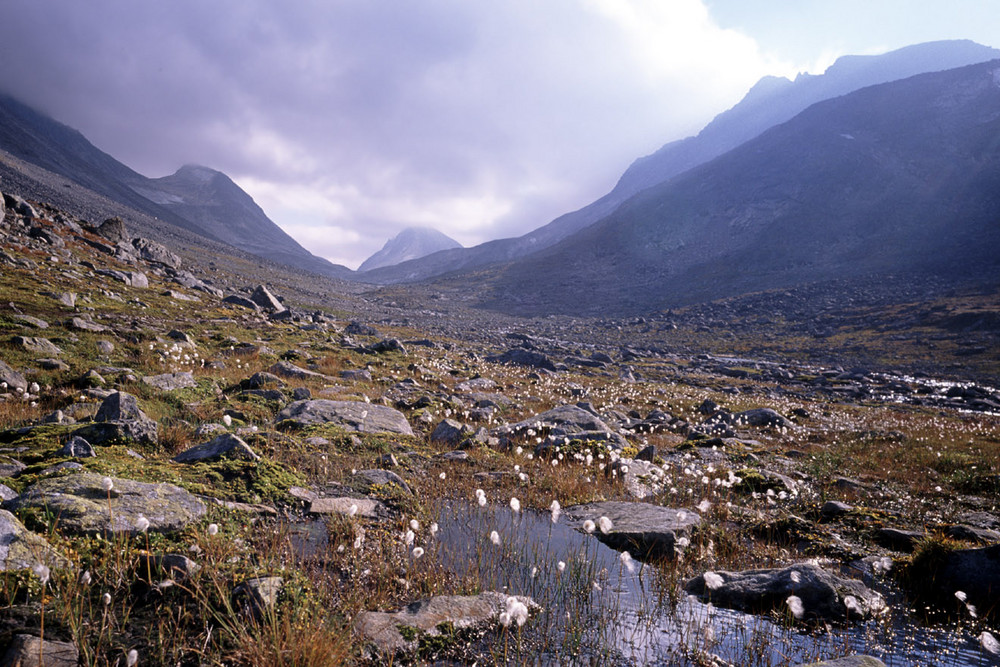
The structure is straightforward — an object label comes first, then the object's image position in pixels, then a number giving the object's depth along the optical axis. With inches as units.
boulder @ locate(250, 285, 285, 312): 1439.5
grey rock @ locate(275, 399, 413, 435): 386.6
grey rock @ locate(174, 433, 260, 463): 245.6
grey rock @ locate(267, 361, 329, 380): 591.2
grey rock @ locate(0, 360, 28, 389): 338.0
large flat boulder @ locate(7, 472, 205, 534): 151.8
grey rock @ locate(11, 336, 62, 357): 423.4
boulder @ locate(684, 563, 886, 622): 177.2
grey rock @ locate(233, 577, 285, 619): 128.4
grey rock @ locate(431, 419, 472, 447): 413.7
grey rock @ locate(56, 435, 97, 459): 212.8
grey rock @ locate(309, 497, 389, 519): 226.8
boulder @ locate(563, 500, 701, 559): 227.5
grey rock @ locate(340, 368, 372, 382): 663.4
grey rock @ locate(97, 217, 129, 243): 1652.3
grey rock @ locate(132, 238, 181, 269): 1740.8
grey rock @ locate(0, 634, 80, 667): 98.3
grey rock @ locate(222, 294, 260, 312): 1304.1
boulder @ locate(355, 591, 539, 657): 135.4
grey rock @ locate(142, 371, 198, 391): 401.8
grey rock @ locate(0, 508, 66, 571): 122.0
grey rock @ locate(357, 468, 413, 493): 278.3
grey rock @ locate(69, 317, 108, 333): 535.2
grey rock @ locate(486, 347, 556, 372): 1336.5
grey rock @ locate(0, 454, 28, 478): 190.1
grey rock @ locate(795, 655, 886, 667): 118.2
